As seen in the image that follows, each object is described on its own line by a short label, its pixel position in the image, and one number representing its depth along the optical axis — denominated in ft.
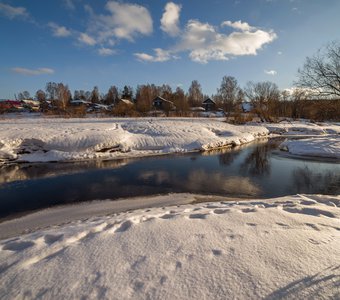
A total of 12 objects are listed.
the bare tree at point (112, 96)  266.28
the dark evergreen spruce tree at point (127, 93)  255.56
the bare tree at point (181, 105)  169.27
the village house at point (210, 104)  252.42
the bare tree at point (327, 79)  64.64
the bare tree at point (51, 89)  276.68
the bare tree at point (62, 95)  208.33
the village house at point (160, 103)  189.78
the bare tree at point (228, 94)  187.19
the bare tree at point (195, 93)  309.71
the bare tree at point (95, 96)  266.77
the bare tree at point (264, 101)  136.15
